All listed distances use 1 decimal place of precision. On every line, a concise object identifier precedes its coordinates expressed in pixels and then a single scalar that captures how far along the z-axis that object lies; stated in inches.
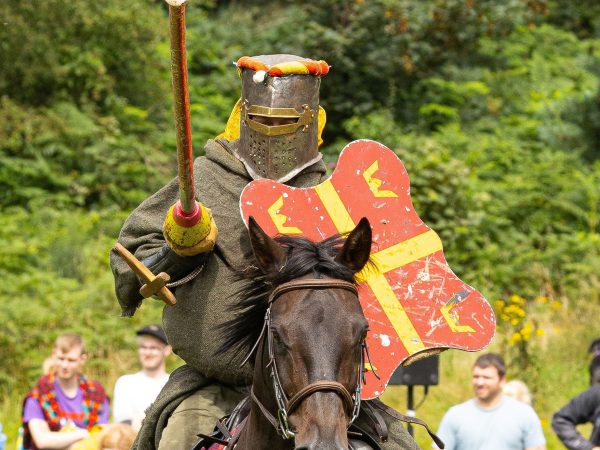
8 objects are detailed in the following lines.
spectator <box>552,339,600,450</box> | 714.2
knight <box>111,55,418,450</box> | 443.5
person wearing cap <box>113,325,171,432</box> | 713.6
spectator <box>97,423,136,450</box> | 625.6
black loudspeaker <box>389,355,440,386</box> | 749.9
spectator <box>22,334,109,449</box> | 721.0
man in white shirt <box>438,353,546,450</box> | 706.2
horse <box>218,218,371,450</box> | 337.4
